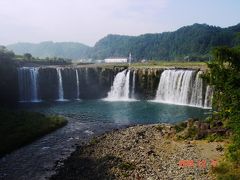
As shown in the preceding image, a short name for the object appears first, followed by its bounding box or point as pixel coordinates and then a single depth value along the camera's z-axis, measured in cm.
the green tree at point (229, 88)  1460
